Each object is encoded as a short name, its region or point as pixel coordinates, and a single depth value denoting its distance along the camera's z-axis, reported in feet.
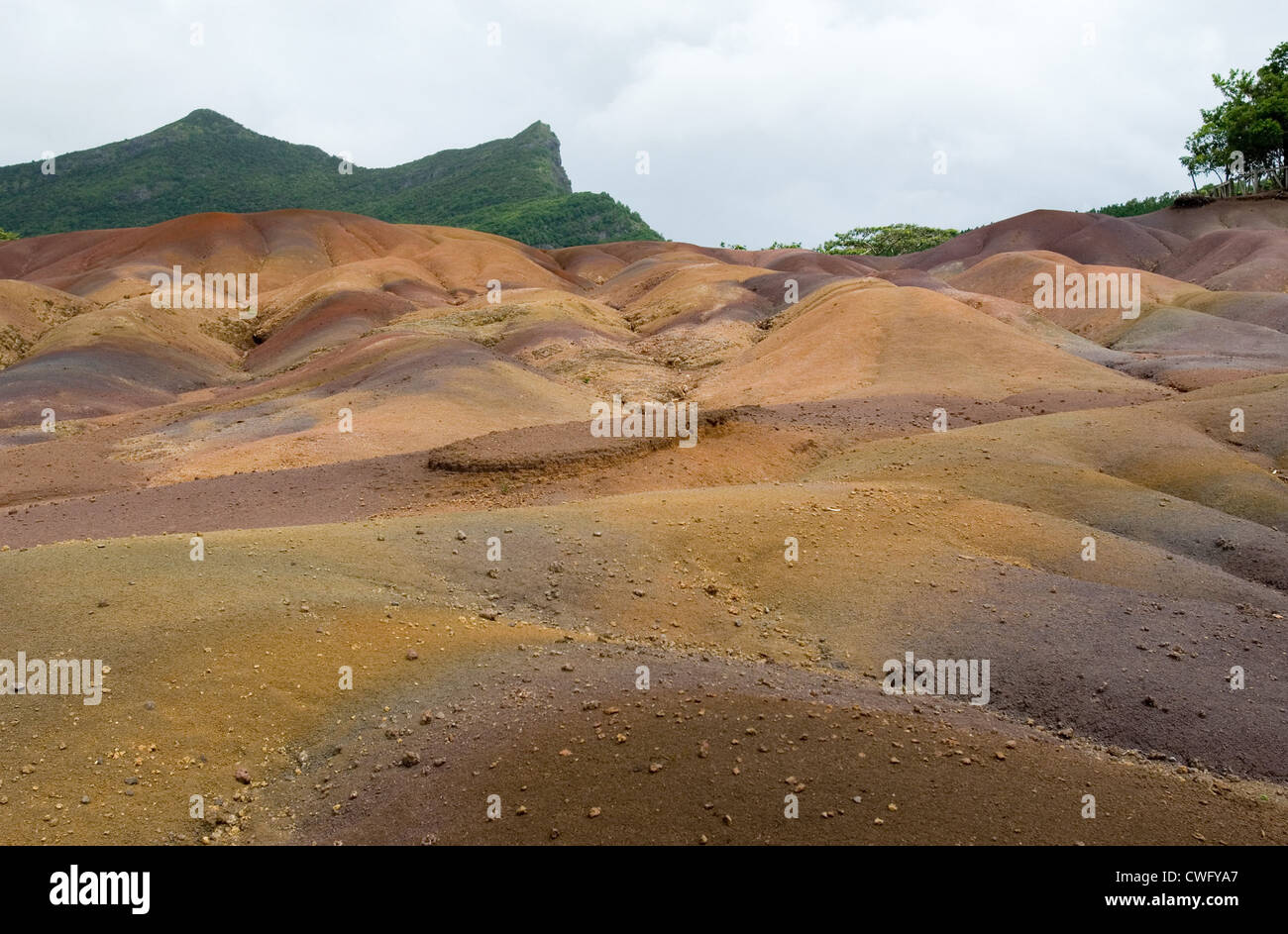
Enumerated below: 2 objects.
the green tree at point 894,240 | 269.23
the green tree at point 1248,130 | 199.31
